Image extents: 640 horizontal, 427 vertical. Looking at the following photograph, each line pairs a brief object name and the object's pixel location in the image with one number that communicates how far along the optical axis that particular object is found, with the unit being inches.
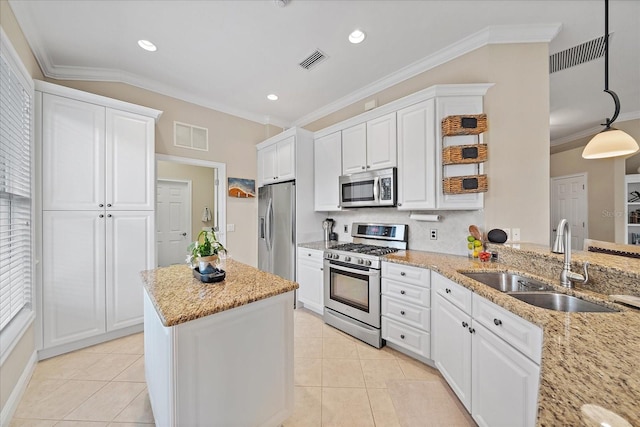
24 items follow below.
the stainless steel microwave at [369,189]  106.0
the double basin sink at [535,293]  51.6
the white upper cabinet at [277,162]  135.9
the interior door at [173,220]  188.7
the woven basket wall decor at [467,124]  86.9
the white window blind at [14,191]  66.0
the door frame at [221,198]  144.4
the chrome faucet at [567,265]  55.6
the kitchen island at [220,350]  44.6
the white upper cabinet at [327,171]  127.9
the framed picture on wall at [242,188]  150.0
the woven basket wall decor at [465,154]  86.0
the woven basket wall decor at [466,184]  86.0
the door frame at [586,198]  184.5
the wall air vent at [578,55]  93.6
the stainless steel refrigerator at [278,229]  134.7
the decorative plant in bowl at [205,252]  62.4
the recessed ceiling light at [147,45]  93.2
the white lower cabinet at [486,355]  44.2
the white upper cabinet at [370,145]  105.7
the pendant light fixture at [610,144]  84.5
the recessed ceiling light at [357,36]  88.4
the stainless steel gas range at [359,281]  96.8
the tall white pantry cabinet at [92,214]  88.1
